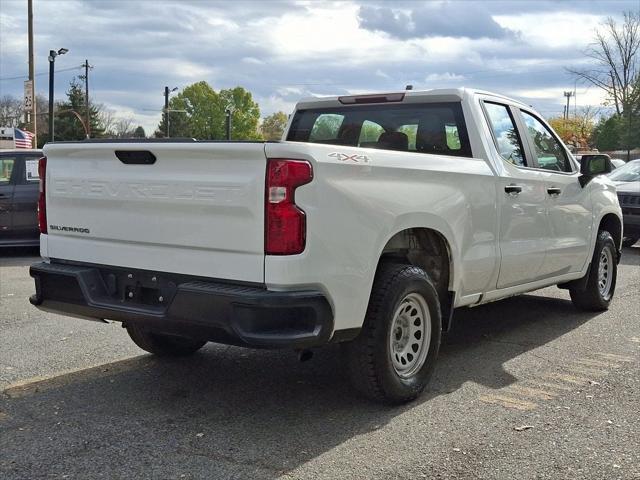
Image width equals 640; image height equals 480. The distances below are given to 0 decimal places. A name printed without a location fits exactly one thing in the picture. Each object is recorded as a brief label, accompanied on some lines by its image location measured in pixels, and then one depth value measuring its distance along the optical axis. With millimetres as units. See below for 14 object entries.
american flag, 30638
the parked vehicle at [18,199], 11211
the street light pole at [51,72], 30516
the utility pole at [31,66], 27412
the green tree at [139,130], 94550
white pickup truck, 3594
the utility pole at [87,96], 62906
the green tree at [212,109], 102750
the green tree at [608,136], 64538
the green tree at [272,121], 114769
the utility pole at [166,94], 58478
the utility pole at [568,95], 98494
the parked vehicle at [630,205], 12234
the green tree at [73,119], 69688
